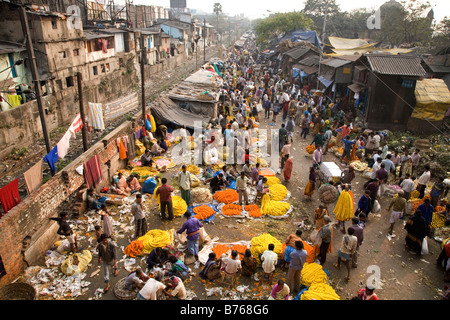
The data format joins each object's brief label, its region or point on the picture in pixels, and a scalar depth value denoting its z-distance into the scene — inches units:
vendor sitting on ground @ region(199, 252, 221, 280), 268.9
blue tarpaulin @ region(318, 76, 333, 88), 784.6
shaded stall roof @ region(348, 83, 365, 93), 676.9
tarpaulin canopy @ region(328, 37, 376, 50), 1197.8
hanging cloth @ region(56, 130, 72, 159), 359.3
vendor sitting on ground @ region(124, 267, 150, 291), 250.2
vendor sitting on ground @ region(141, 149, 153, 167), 489.0
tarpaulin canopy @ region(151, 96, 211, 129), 634.2
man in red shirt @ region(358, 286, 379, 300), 206.9
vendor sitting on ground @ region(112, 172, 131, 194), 409.3
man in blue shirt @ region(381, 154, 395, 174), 421.4
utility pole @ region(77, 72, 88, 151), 403.9
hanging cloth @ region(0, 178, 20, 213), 276.4
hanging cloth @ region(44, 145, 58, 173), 350.0
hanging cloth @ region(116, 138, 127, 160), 468.0
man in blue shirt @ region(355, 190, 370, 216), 341.4
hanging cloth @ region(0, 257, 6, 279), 249.9
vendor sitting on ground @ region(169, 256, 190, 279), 271.9
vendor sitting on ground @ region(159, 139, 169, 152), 550.3
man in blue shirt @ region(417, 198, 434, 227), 311.1
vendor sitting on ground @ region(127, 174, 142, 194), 425.4
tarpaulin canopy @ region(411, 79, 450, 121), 599.8
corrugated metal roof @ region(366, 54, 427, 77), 595.4
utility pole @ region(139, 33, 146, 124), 573.0
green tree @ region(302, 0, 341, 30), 1920.5
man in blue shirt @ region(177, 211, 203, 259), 291.6
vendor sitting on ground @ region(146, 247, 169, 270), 280.7
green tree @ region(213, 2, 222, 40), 3715.6
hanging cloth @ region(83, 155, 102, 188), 378.9
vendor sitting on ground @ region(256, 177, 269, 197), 392.5
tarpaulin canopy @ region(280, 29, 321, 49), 1401.0
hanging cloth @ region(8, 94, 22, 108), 607.8
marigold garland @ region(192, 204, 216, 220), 365.7
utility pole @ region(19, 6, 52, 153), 347.1
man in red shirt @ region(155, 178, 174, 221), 348.5
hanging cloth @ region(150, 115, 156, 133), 602.5
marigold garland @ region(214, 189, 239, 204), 399.5
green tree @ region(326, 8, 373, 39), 1776.6
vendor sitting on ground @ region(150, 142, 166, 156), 529.7
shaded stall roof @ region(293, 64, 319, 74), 937.3
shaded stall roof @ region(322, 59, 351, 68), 730.2
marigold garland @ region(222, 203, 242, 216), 372.9
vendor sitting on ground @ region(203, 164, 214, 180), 463.2
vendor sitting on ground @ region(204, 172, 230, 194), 426.6
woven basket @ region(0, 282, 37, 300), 240.1
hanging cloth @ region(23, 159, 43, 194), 307.5
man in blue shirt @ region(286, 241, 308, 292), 247.6
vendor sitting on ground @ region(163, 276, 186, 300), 237.5
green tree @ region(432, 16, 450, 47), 914.0
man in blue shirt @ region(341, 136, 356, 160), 514.9
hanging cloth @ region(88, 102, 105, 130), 543.8
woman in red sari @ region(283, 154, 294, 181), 445.7
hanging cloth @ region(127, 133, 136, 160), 506.3
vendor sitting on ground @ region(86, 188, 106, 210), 372.5
